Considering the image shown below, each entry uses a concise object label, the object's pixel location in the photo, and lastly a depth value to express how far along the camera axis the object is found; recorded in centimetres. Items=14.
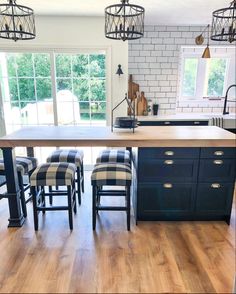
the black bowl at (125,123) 248
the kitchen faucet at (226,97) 431
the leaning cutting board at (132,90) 430
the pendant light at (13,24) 181
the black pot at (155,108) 438
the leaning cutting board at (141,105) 428
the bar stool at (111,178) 224
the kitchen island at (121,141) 222
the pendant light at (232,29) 192
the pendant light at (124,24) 176
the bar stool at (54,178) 225
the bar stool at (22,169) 247
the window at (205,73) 436
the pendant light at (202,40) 361
